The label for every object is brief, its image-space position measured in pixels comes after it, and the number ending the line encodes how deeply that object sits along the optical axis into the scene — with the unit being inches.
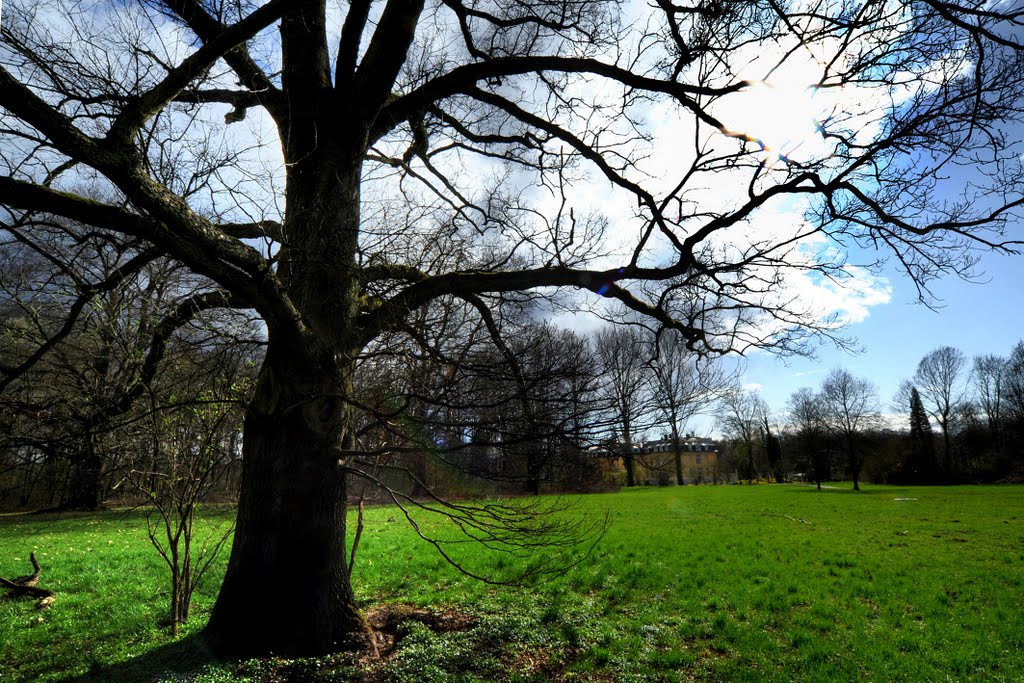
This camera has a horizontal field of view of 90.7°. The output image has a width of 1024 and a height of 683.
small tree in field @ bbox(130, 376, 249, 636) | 222.5
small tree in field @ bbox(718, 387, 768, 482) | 2063.2
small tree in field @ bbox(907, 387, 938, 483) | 1430.9
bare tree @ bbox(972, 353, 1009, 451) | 1549.0
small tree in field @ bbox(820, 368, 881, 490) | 1469.6
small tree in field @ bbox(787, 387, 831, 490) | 1428.4
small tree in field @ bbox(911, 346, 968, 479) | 1657.2
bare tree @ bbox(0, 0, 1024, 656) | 139.6
